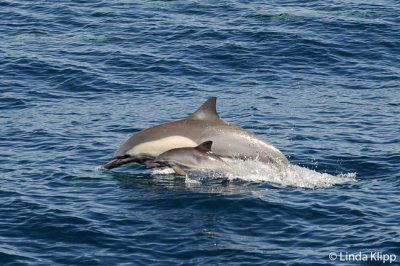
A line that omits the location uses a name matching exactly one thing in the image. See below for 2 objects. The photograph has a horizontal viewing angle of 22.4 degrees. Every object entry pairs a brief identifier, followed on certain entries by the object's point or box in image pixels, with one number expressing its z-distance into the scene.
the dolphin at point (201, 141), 28.98
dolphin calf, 28.38
